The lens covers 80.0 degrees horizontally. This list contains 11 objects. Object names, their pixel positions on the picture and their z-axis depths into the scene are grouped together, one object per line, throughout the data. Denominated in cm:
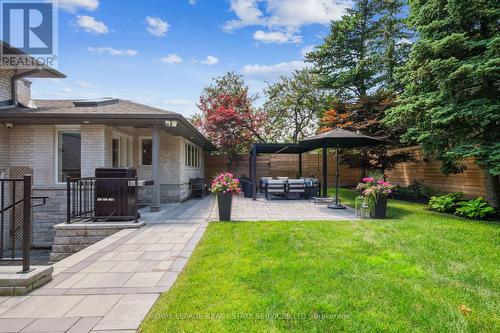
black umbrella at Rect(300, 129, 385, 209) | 822
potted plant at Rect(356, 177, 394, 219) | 712
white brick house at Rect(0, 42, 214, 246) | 771
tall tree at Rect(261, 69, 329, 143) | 1989
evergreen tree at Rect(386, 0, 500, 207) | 703
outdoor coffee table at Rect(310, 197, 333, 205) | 985
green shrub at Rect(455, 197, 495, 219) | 709
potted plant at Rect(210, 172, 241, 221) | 679
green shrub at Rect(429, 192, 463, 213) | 802
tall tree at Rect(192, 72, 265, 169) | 1573
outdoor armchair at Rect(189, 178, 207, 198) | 1293
